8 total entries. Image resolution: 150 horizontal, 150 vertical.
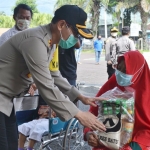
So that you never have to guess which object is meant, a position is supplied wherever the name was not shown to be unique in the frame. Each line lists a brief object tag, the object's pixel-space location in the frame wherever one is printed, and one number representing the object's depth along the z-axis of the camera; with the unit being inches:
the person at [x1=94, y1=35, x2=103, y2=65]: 574.4
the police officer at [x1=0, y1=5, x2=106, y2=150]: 71.8
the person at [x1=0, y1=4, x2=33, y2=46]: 147.7
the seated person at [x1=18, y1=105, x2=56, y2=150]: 114.3
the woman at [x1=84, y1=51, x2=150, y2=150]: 82.7
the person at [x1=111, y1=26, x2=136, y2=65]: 246.5
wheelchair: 107.7
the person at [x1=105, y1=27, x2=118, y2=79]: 268.8
